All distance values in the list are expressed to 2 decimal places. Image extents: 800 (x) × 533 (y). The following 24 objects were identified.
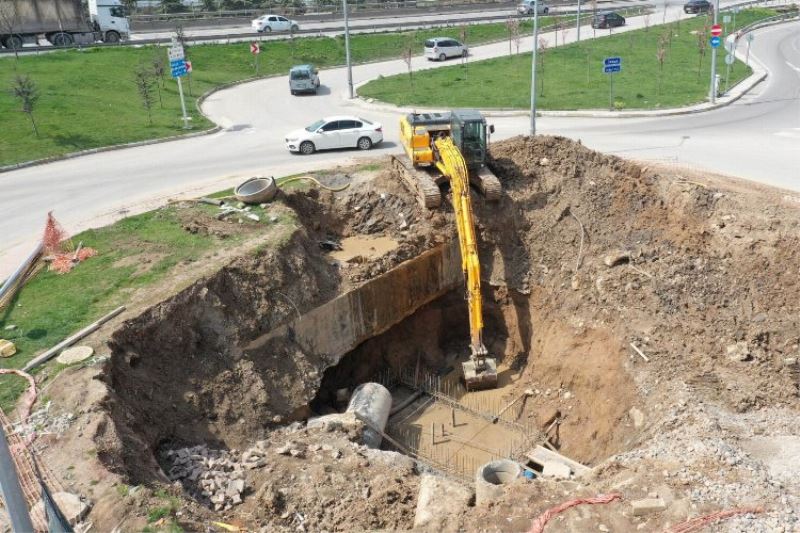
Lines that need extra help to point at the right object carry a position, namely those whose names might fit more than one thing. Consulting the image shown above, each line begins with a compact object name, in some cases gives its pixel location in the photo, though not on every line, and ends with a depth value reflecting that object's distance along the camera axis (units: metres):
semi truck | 45.00
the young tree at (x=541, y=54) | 42.73
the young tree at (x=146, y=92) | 33.62
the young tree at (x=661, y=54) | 38.61
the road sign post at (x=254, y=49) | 45.97
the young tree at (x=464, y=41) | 48.42
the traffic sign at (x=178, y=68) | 33.84
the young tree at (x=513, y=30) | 50.19
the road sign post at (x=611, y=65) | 32.19
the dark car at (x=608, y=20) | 60.47
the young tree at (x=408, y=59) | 41.25
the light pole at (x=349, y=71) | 37.84
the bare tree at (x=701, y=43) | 40.59
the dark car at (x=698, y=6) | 66.38
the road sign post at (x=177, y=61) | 33.59
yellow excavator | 17.20
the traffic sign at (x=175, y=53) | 33.47
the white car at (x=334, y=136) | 28.17
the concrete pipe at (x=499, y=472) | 12.83
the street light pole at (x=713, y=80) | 34.22
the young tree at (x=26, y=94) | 29.61
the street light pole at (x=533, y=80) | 24.86
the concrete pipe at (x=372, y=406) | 15.79
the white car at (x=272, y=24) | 56.84
